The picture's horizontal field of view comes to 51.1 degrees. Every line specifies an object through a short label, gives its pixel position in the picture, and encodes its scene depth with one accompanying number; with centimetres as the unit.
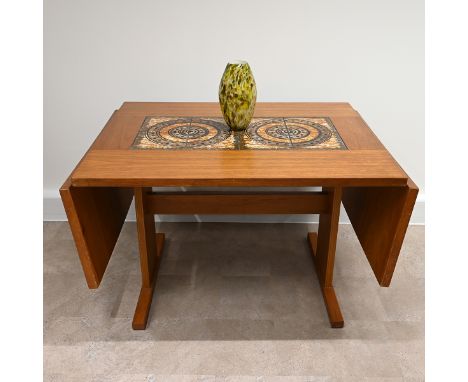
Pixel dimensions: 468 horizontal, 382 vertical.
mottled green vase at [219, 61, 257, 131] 179
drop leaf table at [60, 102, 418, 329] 155
